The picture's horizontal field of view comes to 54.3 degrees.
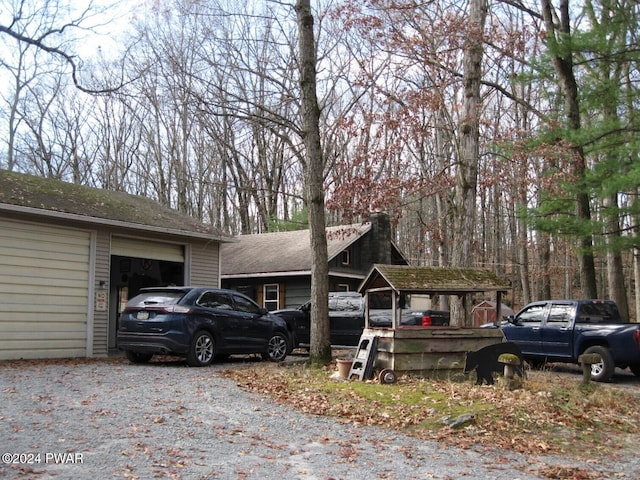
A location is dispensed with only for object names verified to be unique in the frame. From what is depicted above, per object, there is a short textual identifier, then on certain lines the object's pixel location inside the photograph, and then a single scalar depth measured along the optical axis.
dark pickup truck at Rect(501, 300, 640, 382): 13.16
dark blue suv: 13.31
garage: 14.17
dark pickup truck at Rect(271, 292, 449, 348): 17.84
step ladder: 11.54
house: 25.02
